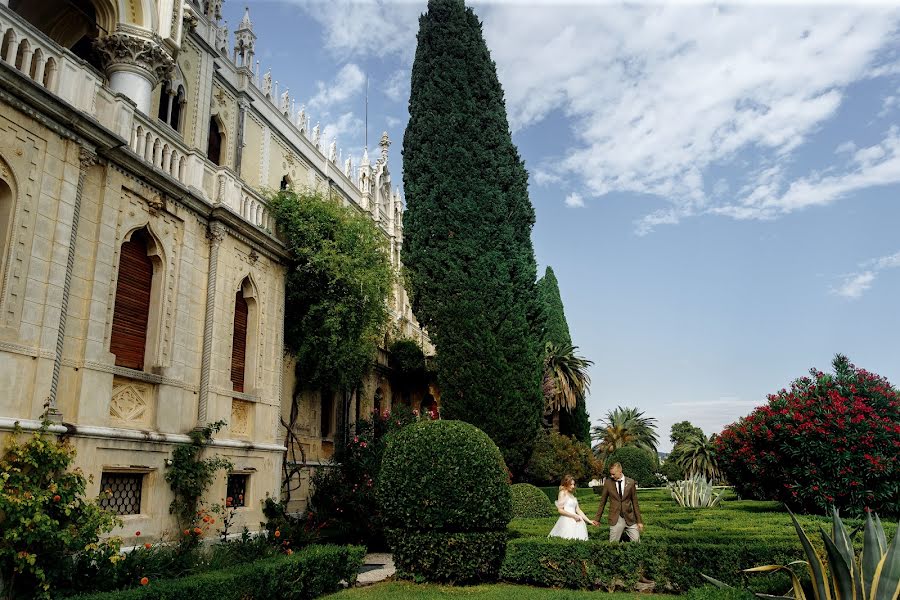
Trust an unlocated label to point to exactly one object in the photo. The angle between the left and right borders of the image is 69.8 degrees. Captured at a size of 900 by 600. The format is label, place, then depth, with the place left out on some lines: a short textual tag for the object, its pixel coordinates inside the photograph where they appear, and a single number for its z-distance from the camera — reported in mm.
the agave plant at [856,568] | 5660
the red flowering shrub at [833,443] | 14047
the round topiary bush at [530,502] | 16516
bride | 11328
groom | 10992
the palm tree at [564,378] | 36188
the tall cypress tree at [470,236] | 20484
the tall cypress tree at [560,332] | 39375
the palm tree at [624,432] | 63250
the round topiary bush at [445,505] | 9820
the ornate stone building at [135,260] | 8109
